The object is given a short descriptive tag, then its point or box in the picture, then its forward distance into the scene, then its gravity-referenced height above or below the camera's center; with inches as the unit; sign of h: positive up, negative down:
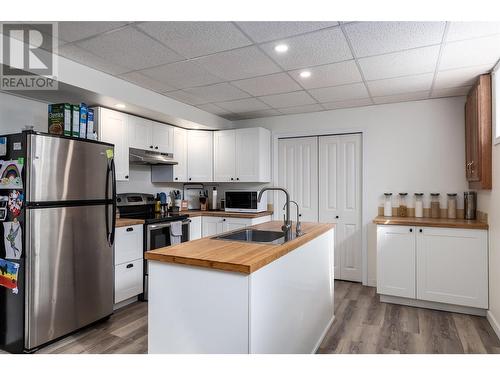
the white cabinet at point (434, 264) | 120.3 -29.7
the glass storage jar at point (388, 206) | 154.5 -7.0
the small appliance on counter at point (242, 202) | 174.7 -5.5
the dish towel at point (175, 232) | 150.4 -19.3
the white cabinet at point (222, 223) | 170.4 -17.2
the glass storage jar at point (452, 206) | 141.6 -6.5
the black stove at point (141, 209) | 145.4 -8.4
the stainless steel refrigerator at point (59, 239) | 90.4 -15.1
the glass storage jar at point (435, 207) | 146.6 -7.2
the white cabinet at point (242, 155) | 177.8 +21.9
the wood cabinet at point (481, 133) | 111.9 +22.1
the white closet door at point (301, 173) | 176.9 +11.5
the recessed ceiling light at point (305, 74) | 116.6 +45.3
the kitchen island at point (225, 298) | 58.9 -21.8
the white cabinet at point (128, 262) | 124.3 -29.0
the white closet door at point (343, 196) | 166.1 -2.1
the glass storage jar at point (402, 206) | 153.3 -7.0
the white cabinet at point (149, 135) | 144.7 +28.8
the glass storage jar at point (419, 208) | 147.6 -7.6
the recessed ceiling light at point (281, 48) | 95.1 +45.1
